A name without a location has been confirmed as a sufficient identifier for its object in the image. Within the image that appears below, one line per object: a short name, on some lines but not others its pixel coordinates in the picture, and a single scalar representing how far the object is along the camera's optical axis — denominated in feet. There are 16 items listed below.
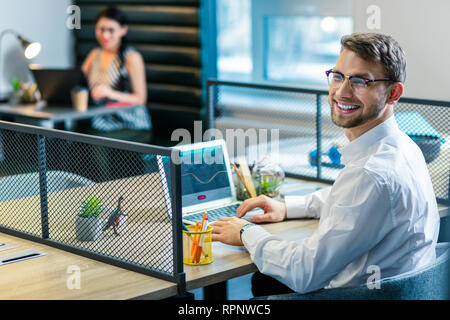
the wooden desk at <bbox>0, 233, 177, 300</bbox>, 6.19
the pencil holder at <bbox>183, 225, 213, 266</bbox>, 6.90
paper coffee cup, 16.44
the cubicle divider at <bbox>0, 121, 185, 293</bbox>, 6.53
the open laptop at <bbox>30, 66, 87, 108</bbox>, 16.76
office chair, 6.01
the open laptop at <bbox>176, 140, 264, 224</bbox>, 8.54
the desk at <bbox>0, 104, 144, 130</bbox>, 15.84
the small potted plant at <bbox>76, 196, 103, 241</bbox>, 7.32
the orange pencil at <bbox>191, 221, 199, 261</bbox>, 6.91
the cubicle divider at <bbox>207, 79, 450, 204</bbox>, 8.91
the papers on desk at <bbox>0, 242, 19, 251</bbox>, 7.50
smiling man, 6.18
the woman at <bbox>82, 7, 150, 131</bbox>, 18.28
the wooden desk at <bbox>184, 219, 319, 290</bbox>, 6.62
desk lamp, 17.16
